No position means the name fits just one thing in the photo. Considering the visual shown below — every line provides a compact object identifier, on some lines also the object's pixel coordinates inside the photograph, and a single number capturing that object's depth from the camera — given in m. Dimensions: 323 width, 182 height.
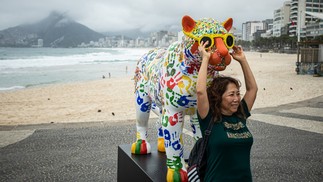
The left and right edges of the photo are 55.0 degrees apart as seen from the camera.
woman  2.08
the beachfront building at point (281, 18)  115.94
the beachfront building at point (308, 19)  84.49
